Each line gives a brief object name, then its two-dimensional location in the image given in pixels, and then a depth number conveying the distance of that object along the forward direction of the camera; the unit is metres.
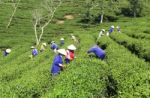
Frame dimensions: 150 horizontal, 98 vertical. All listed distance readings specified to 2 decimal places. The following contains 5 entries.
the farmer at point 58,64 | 14.91
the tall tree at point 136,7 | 69.53
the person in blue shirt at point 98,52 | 17.75
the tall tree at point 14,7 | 62.66
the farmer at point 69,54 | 16.53
